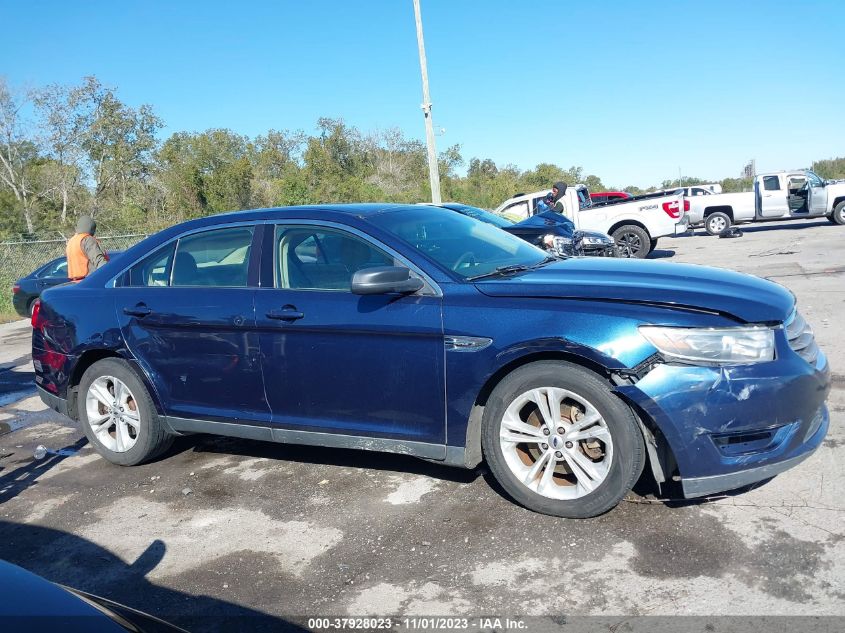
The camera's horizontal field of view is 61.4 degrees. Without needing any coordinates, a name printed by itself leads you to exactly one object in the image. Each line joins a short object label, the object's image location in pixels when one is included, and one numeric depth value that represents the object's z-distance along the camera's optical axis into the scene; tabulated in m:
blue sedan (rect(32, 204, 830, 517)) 3.37
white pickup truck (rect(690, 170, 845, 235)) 21.97
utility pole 20.27
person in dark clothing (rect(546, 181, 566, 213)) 13.24
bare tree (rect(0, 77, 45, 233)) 36.41
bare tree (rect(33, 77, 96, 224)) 35.16
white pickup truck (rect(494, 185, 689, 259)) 16.45
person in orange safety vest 9.27
